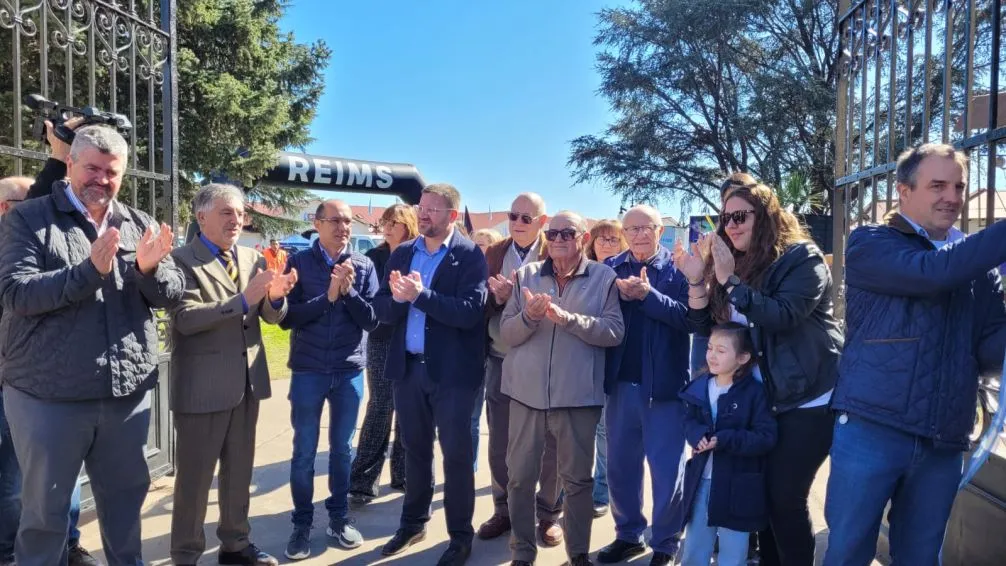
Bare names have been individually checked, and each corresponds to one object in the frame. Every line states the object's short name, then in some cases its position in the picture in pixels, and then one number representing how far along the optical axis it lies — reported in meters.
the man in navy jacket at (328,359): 3.78
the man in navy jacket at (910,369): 2.26
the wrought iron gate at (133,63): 3.64
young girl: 2.76
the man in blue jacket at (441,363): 3.64
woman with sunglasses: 2.66
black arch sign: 13.25
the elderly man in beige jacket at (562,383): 3.38
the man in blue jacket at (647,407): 3.56
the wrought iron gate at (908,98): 2.79
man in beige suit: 3.25
